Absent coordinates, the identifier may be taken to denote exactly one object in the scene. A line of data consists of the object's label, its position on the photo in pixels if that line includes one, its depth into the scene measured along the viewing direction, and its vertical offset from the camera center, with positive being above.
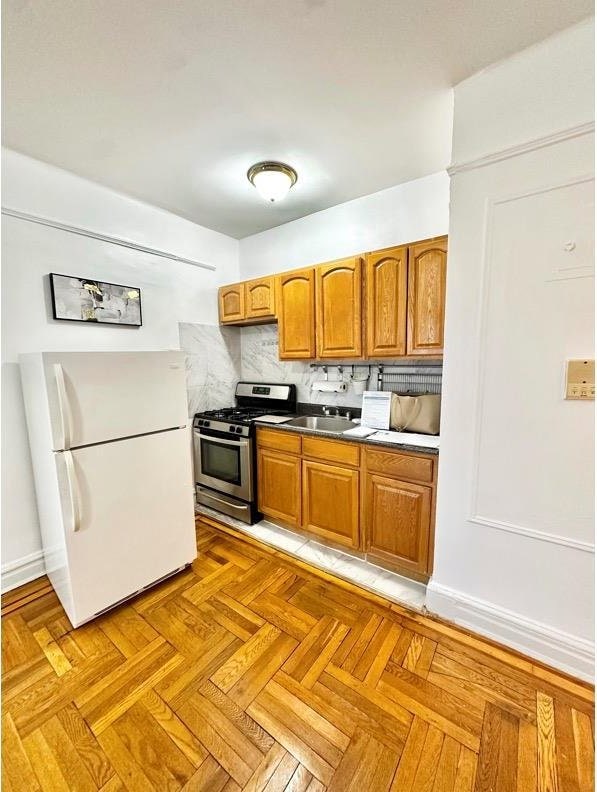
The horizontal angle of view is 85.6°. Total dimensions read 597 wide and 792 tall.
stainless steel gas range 2.65 -0.78
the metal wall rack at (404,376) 2.33 -0.15
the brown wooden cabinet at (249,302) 2.80 +0.53
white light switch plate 1.30 -0.11
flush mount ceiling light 2.06 +1.17
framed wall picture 2.12 +0.44
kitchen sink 2.70 -0.55
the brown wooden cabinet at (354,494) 1.90 -0.92
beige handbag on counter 2.17 -0.39
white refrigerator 1.61 -0.59
